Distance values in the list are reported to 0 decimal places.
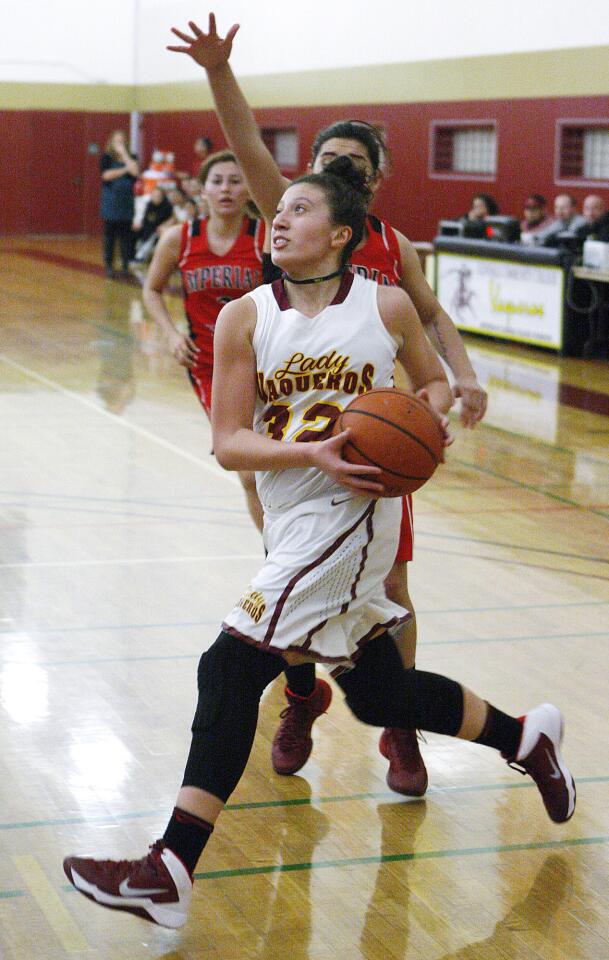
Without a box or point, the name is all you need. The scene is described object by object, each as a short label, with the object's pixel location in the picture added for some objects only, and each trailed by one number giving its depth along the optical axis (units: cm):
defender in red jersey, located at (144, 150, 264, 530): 514
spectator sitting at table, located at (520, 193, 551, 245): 1433
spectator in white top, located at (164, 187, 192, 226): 1933
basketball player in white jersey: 279
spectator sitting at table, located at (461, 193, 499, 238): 1511
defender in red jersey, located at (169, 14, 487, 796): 353
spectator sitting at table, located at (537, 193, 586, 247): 1345
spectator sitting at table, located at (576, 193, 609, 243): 1257
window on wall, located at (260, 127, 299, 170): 2133
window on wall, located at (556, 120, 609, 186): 1507
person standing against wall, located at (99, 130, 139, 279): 1781
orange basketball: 279
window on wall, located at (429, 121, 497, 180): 1711
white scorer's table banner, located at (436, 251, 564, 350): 1234
